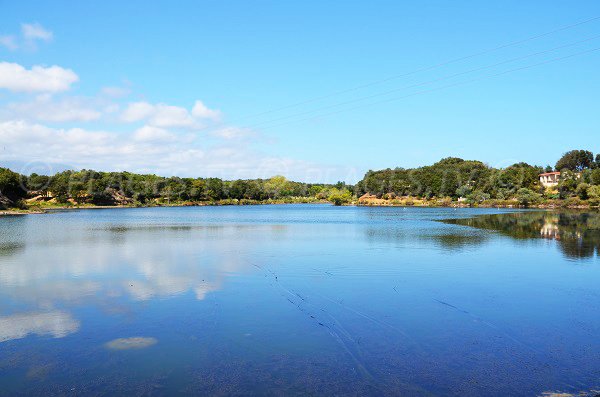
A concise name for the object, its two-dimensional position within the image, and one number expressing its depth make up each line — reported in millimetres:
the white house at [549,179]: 123925
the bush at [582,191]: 94081
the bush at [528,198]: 102438
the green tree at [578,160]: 132875
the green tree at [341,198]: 167750
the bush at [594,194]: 88981
